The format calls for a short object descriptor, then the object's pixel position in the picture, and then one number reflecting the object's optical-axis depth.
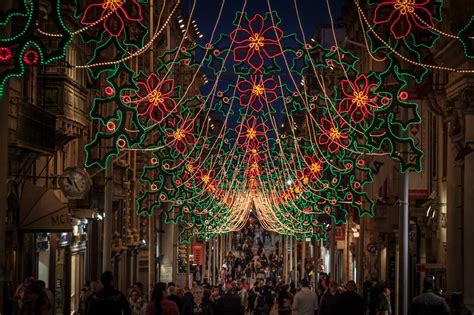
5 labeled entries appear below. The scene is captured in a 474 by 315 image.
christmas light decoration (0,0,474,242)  21.34
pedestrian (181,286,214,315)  29.48
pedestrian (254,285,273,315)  46.53
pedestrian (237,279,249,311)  58.15
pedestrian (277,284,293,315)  38.19
